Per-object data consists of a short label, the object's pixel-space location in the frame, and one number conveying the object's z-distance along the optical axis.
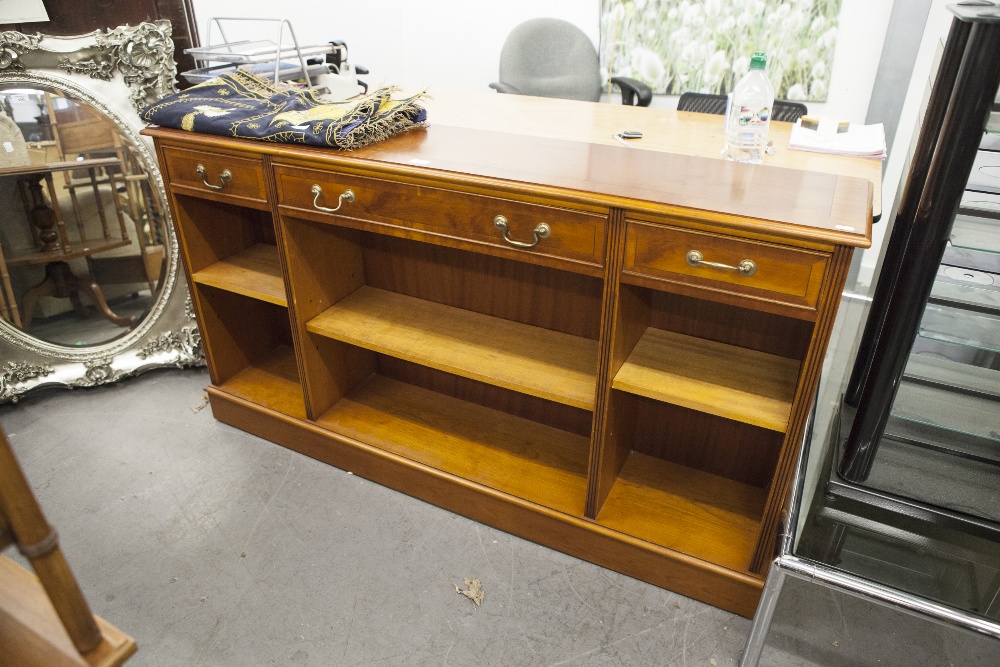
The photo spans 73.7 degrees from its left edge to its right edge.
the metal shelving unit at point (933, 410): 1.28
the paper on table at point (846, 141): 1.79
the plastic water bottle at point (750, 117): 1.64
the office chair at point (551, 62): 3.67
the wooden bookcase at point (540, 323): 1.39
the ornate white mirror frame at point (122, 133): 2.24
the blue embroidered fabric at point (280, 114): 1.71
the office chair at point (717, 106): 2.73
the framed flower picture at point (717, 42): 3.30
